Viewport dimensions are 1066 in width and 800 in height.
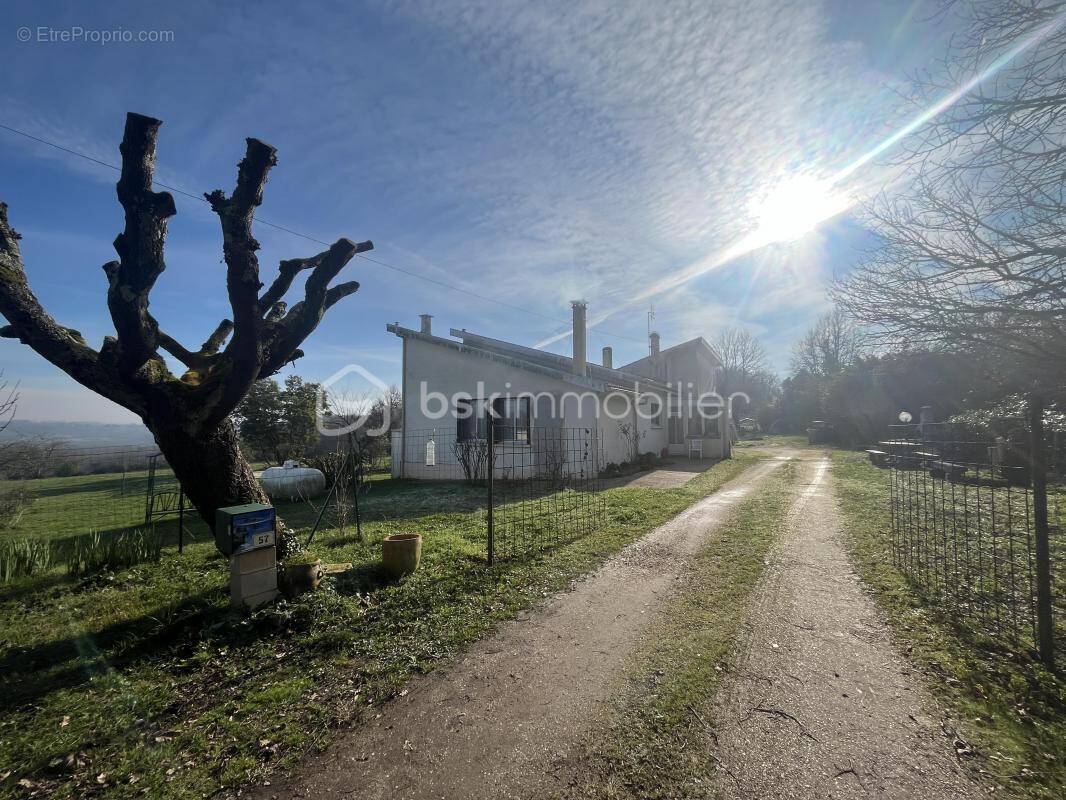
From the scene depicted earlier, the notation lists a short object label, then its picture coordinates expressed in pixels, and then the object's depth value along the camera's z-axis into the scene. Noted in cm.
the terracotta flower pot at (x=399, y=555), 540
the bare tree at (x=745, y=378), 4762
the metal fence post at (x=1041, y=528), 334
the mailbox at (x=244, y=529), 436
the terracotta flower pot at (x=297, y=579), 471
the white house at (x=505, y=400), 1377
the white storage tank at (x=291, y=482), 1225
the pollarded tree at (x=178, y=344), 446
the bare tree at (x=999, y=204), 389
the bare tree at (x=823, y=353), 3778
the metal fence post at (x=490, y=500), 584
